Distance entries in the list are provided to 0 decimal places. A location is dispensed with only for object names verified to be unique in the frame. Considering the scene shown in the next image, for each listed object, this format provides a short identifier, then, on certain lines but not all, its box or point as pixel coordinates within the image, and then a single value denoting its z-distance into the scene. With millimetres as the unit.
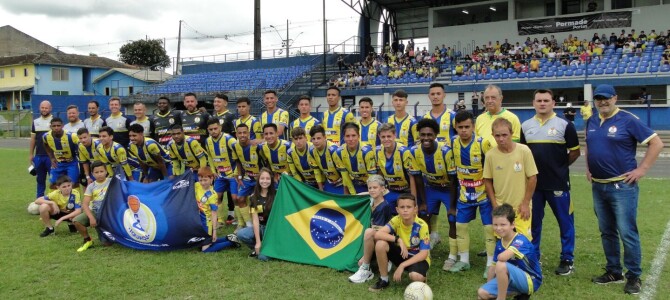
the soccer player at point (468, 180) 6199
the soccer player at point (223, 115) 9766
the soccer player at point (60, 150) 10109
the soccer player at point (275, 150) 7996
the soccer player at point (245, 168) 8383
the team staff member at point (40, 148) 10766
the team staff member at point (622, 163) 5488
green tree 81375
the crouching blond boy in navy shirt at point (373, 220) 6086
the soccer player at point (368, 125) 8336
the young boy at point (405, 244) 5723
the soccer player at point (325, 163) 7422
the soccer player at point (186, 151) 9039
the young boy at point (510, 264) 4824
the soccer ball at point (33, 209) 10231
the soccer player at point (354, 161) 7117
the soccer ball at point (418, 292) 5168
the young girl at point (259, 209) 7285
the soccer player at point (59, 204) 8641
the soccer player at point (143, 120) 10172
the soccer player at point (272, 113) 9711
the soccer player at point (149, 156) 9242
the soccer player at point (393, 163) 6761
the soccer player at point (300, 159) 7629
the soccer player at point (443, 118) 7555
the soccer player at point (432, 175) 6391
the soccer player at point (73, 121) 10710
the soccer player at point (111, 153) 9359
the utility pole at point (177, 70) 52766
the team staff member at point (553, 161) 6070
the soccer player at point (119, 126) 10477
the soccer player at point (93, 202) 7879
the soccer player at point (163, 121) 10172
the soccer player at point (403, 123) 7961
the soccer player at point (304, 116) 9258
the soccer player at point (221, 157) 8656
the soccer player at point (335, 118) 9266
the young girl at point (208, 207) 7590
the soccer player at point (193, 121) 9719
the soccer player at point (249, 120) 9531
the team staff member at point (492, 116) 6477
